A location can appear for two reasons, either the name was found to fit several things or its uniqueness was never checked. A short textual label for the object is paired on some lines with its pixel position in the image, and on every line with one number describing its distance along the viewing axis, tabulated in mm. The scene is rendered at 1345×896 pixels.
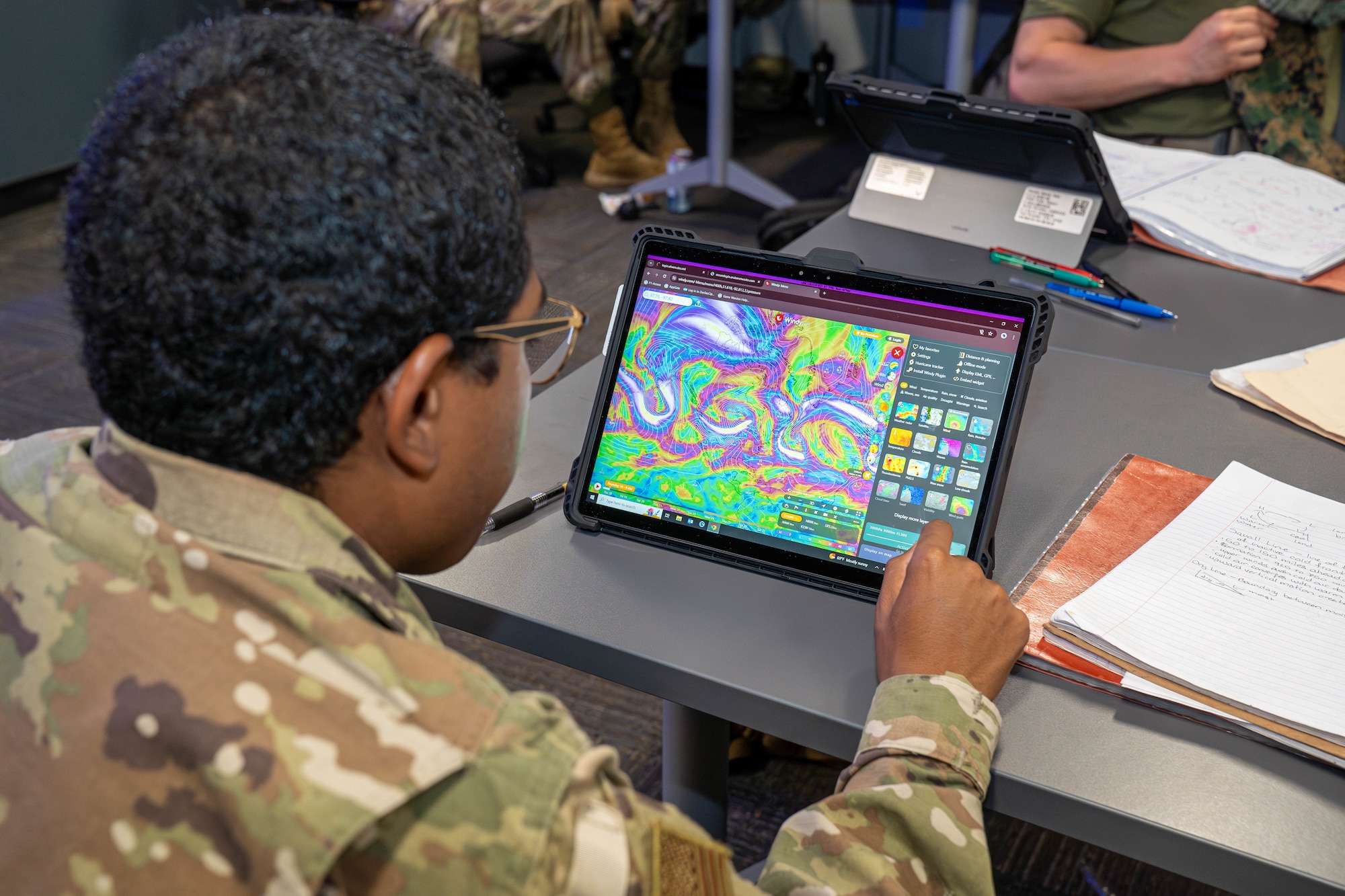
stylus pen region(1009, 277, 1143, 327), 1219
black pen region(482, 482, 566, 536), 909
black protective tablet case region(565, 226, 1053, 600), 801
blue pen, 1226
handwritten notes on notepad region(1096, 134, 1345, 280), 1330
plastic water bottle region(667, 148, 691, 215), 3490
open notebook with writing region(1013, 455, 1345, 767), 688
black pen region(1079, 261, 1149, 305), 1266
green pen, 1283
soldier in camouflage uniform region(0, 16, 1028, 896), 456
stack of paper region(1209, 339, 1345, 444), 1012
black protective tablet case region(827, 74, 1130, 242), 1221
